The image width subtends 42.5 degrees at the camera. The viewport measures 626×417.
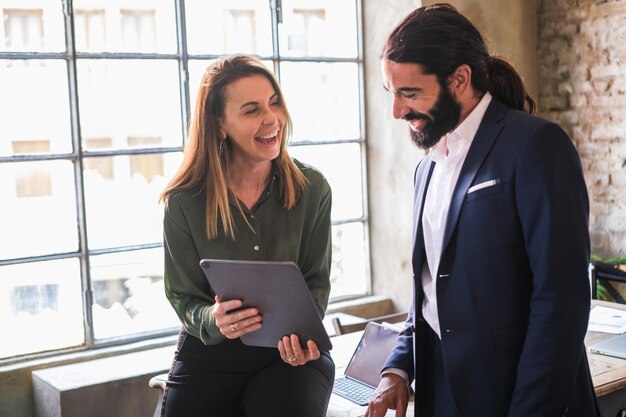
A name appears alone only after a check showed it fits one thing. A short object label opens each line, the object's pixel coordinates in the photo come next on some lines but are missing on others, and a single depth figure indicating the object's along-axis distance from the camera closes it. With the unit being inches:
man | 69.6
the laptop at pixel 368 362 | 105.7
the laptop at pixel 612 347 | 111.9
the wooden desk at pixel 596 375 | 98.2
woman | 98.8
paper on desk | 125.6
